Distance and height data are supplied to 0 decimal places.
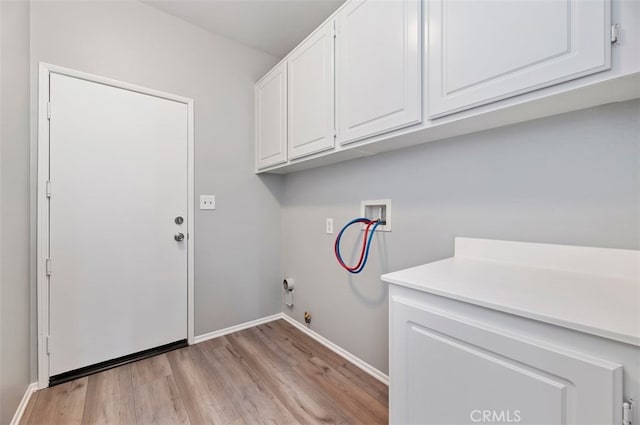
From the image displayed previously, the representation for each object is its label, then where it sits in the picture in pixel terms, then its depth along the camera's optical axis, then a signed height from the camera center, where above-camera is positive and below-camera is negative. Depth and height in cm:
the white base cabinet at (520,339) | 57 -33
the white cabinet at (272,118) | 201 +77
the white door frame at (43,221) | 156 -6
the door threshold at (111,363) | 163 -104
